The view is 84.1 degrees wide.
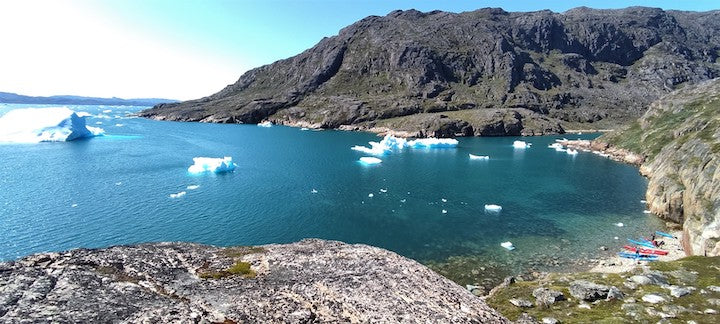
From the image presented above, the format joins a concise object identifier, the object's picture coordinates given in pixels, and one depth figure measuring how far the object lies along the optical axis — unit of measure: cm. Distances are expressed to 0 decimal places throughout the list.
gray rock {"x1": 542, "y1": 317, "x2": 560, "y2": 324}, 2502
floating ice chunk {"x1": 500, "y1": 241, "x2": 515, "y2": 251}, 5064
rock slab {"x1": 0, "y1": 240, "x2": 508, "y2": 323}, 1380
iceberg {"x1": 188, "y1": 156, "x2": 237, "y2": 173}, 9148
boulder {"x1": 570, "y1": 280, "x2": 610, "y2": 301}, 2891
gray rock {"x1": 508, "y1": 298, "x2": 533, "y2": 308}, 2877
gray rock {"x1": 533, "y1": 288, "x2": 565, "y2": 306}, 2875
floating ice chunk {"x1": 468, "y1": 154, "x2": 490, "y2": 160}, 12938
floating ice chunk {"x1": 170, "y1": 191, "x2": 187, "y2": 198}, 7044
